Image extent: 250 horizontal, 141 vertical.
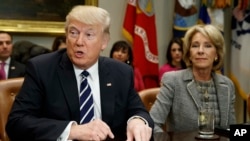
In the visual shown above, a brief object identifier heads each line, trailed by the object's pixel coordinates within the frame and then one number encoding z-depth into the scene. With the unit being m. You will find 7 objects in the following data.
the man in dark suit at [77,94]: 1.84
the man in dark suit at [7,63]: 4.72
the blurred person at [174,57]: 5.44
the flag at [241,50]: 5.64
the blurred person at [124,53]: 5.17
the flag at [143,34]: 5.45
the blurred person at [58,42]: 4.86
